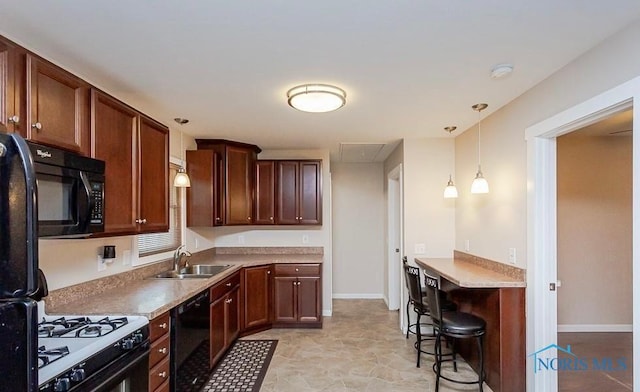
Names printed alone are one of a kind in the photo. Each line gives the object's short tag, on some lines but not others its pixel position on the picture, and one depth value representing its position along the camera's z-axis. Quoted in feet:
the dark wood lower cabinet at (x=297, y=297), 14.83
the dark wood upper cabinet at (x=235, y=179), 14.53
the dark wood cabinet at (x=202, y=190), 13.74
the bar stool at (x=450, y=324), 9.21
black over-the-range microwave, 5.24
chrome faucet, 12.24
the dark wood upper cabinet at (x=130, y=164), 7.22
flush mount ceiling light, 8.54
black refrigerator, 3.21
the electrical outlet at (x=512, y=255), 9.58
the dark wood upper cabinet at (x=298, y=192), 15.96
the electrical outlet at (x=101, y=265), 8.80
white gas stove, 4.77
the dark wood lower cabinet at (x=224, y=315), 10.61
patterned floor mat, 9.98
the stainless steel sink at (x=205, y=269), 13.06
